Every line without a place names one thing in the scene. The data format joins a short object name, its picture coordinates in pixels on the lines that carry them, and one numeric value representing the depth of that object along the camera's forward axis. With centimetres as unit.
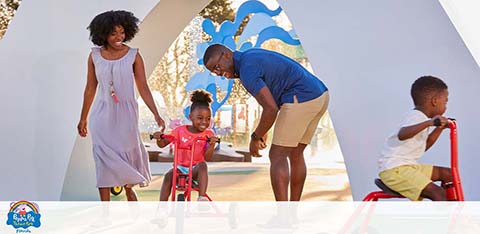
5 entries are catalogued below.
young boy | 415
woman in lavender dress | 499
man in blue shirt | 445
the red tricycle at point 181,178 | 484
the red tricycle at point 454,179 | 406
